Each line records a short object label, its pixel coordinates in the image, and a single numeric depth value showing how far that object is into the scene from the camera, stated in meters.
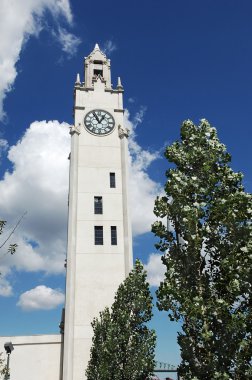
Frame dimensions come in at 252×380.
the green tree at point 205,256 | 13.73
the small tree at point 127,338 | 27.47
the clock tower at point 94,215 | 37.50
